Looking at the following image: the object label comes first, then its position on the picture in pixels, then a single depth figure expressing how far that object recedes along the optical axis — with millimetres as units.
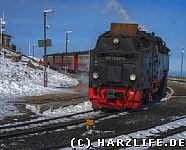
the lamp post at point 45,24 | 26531
